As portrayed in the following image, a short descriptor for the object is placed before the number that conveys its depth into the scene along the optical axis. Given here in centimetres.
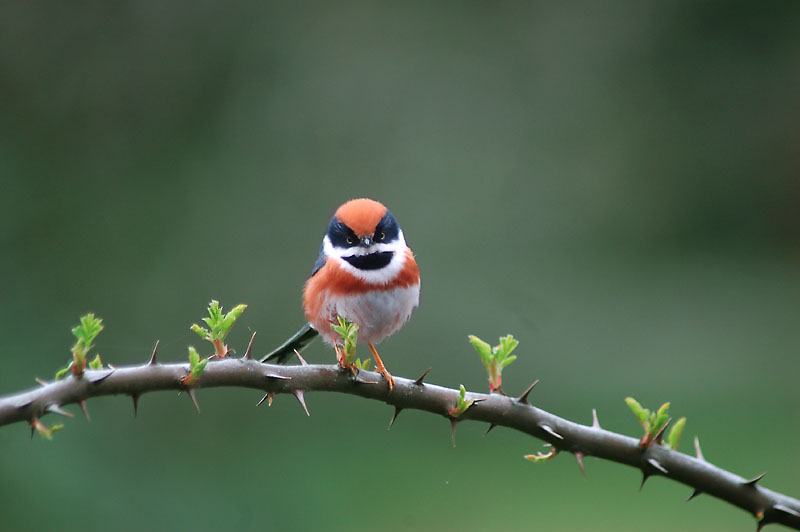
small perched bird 649
